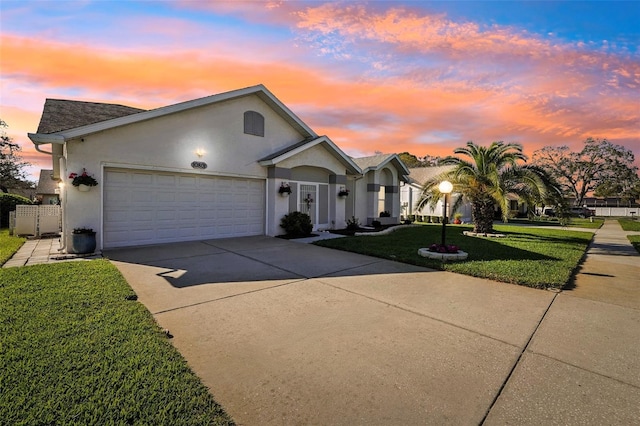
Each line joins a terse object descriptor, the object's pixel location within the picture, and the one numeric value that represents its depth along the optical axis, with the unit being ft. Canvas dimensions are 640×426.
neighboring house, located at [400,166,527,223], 85.46
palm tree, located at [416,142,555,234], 42.57
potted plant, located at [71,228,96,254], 26.73
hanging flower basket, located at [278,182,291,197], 41.88
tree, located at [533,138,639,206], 138.21
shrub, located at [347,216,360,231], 51.52
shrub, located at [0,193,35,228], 57.47
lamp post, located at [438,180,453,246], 28.81
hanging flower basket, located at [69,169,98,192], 27.48
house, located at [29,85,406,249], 29.07
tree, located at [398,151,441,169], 169.48
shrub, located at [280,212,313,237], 41.81
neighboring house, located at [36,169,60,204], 97.71
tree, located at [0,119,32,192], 100.75
